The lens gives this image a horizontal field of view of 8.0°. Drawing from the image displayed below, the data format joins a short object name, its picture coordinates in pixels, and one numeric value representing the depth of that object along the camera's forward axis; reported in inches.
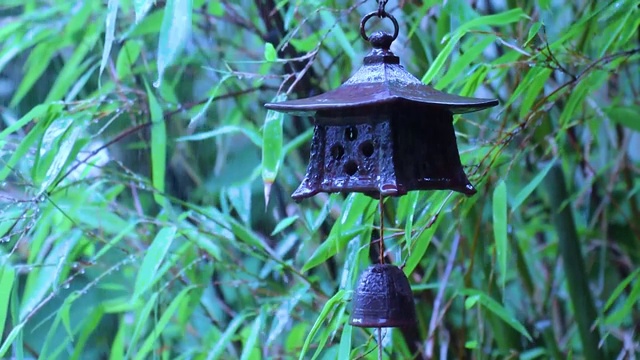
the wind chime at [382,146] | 74.8
